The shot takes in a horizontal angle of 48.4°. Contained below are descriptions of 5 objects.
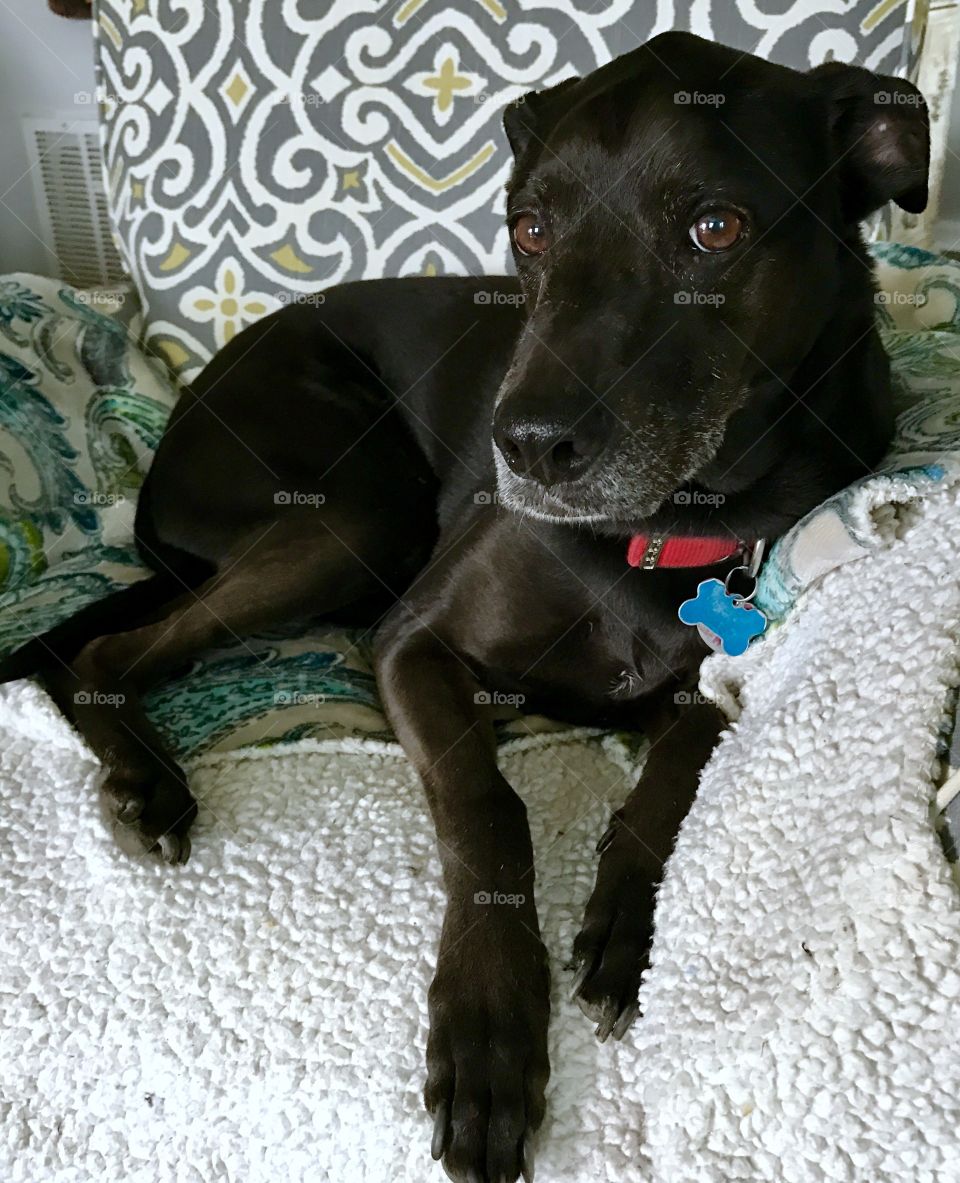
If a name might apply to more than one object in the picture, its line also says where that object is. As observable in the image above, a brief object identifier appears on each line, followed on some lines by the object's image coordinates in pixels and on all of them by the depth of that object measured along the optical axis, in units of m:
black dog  0.39
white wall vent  1.04
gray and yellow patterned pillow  0.68
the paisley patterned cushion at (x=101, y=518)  0.53
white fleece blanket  0.29
